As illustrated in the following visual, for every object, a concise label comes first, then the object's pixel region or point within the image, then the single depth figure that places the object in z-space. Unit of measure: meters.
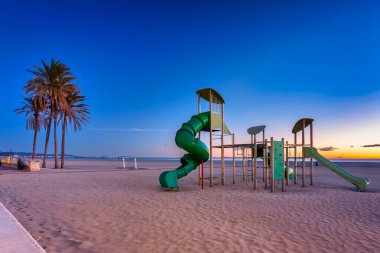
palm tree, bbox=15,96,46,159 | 29.11
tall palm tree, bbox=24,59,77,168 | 25.50
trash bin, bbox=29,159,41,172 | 22.52
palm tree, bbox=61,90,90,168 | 26.92
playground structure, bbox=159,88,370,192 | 12.32
